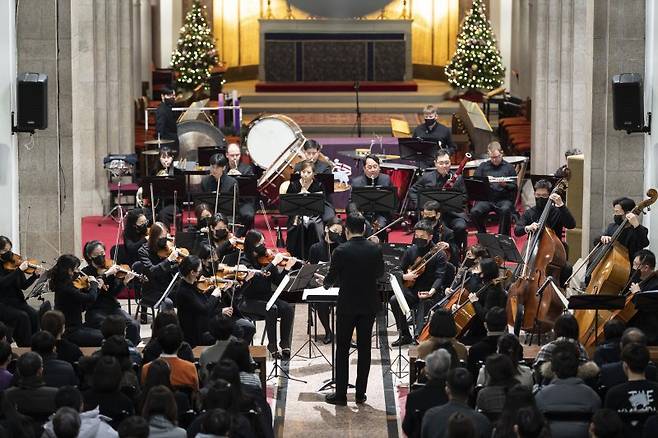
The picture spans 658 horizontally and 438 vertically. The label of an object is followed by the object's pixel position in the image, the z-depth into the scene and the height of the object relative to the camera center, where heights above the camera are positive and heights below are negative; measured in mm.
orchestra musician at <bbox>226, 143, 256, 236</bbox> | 18250 -1046
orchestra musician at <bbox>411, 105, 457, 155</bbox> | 20953 -614
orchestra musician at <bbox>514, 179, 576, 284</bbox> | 15966 -1349
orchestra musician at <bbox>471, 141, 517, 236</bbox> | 18641 -1258
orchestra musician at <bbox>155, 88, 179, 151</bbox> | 22812 -513
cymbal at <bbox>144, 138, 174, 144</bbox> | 21767 -765
